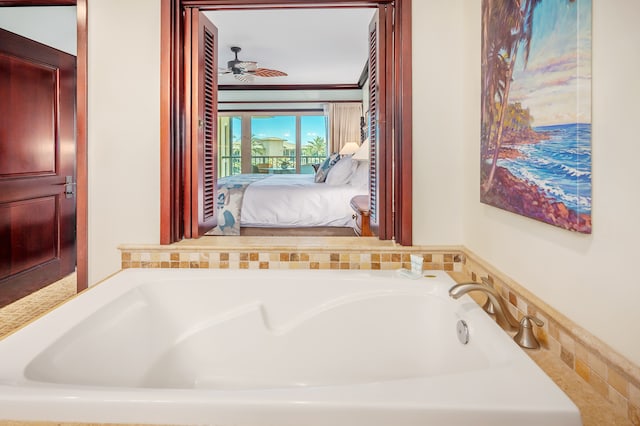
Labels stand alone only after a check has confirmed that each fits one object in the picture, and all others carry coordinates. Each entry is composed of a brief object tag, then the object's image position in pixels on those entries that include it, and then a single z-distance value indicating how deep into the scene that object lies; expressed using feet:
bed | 14.92
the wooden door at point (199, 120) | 7.13
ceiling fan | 18.94
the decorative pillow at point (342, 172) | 17.13
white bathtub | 2.92
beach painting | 3.43
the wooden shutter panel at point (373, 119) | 7.45
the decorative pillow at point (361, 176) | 16.29
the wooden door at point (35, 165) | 10.68
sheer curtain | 27.27
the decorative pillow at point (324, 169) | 18.33
